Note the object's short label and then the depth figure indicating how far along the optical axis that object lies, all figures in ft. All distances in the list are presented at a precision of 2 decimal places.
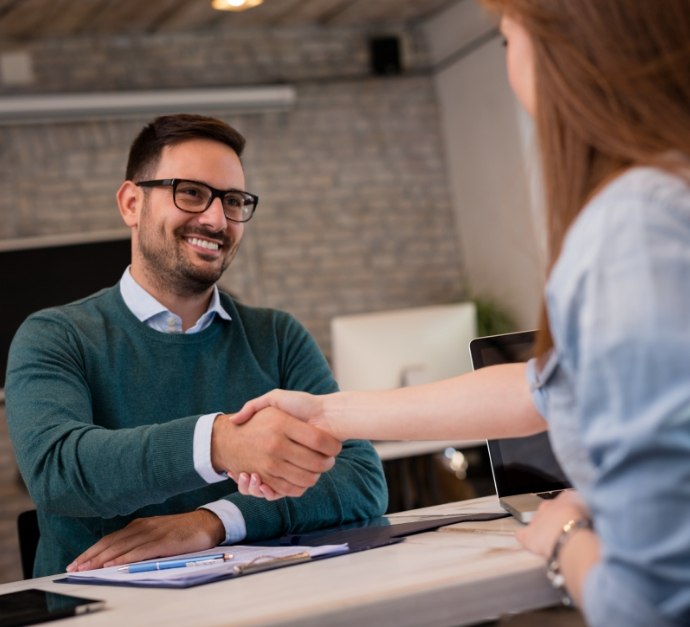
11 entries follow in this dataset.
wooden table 3.69
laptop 6.29
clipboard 4.57
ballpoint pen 5.12
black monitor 20.45
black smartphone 4.26
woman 2.92
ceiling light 19.13
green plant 22.47
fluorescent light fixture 21.09
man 5.90
